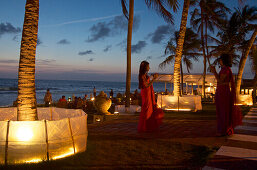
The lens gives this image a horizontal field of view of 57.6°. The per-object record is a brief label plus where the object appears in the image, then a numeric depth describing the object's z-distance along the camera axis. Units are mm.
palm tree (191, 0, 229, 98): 19353
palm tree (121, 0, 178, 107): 7943
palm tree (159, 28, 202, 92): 25902
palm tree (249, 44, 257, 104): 16094
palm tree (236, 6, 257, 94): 14836
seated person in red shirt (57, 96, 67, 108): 11368
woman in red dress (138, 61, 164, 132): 5645
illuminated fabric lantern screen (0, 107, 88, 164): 3453
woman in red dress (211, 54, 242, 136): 5156
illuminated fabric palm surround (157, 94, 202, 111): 10438
